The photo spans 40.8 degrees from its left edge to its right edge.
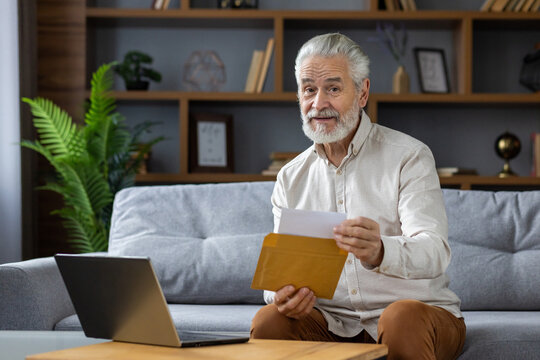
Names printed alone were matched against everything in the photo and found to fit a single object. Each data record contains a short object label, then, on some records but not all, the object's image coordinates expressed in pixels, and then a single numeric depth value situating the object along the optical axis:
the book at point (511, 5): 3.76
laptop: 1.27
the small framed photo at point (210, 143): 3.89
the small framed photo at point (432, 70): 3.91
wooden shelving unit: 3.75
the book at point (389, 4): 3.78
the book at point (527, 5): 3.75
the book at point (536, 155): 3.81
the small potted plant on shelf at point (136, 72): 3.80
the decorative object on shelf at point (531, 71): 3.80
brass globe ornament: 3.84
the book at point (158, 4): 3.84
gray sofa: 2.09
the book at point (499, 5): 3.77
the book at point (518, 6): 3.75
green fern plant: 3.45
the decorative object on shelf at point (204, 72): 3.92
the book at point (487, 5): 3.78
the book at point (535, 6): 3.75
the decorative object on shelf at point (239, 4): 3.85
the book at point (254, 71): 3.84
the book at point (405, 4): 3.79
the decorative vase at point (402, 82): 3.84
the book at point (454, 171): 3.73
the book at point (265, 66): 3.82
